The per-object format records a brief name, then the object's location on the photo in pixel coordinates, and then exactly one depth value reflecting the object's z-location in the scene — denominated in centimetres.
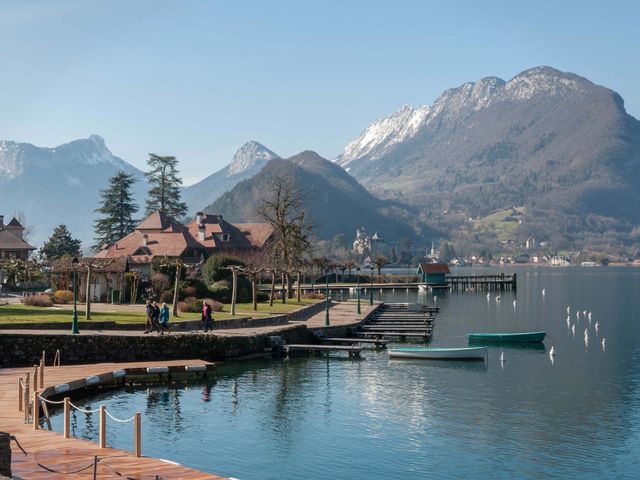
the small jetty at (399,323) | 7700
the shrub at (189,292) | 7738
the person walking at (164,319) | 5634
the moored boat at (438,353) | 6269
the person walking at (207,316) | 5894
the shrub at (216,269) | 8550
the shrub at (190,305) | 7225
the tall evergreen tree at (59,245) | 13125
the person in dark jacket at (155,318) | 5666
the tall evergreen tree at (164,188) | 16000
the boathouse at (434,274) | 17375
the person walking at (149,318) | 5636
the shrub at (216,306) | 7407
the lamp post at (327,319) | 7336
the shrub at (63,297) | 7706
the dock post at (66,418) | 3005
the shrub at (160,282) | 7944
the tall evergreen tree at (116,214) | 14875
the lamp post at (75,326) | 5313
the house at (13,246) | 12262
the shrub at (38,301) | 7081
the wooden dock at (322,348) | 6294
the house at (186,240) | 10881
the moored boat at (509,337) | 7738
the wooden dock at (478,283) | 17630
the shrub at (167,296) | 7781
